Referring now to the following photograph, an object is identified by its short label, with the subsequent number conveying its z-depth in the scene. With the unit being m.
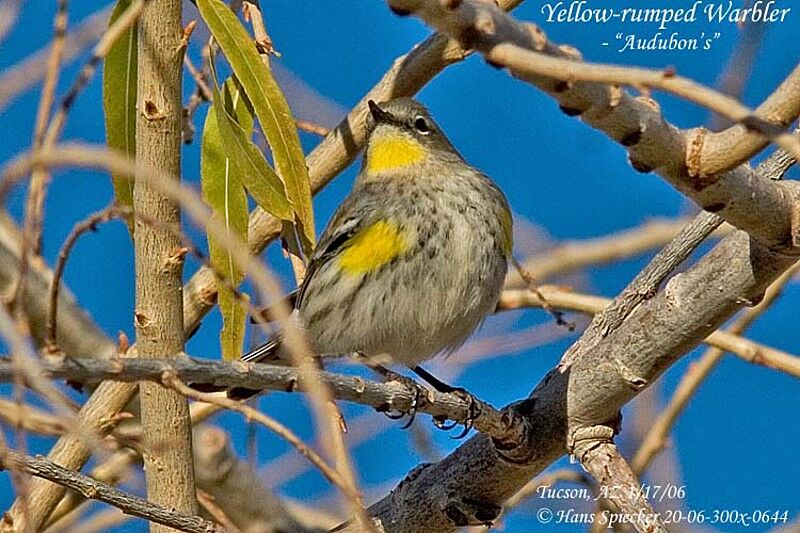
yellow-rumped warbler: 6.45
